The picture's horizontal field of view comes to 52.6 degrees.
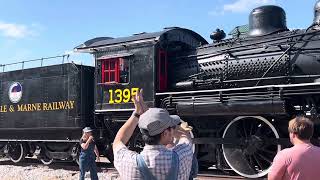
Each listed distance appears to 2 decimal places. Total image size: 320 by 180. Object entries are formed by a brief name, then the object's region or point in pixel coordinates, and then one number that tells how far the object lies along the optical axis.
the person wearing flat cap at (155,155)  1.93
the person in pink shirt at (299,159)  2.19
